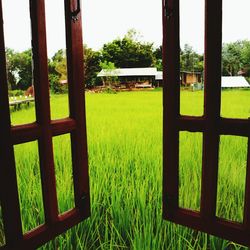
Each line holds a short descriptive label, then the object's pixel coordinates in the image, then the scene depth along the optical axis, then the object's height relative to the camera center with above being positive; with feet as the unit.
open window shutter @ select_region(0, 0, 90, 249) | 2.74 -0.52
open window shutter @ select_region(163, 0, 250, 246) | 2.94 -0.46
